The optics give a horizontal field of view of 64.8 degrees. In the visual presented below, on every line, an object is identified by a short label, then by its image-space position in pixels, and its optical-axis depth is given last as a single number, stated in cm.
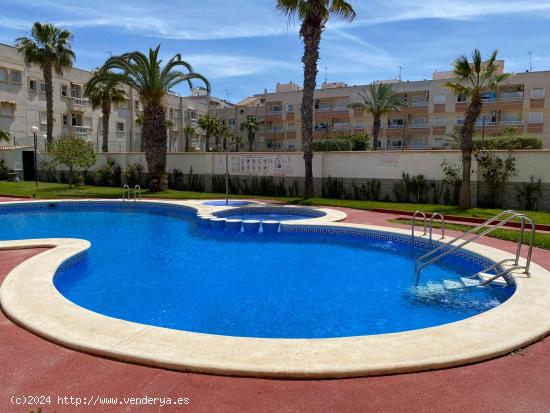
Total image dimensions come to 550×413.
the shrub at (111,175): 3469
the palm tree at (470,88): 1894
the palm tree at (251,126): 6506
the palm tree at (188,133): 6138
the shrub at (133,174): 3369
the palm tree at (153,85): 2689
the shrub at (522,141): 3550
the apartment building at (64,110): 4178
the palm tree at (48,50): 3528
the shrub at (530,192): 1997
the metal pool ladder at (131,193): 2778
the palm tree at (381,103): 4753
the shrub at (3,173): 3725
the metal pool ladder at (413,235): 1231
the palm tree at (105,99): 4147
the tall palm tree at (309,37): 2378
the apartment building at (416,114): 4797
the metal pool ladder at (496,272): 830
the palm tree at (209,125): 6156
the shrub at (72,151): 2923
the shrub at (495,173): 2048
